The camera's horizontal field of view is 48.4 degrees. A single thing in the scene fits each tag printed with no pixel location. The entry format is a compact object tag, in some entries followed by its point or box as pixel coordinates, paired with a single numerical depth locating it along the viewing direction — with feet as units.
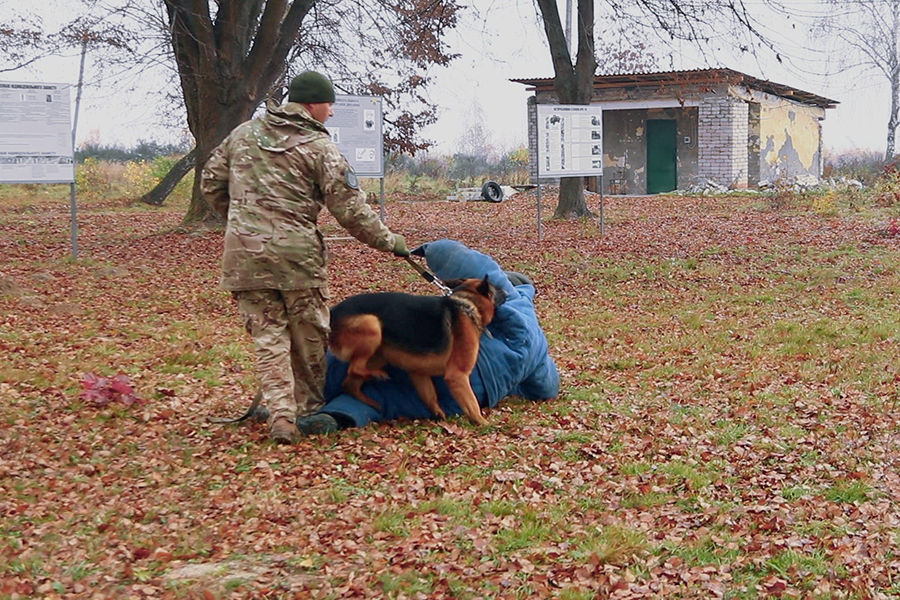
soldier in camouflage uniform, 18.47
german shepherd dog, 19.67
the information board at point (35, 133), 43.73
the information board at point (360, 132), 52.54
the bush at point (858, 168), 111.34
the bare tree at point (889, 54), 136.67
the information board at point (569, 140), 55.93
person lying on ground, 20.58
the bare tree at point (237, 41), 56.75
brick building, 102.94
